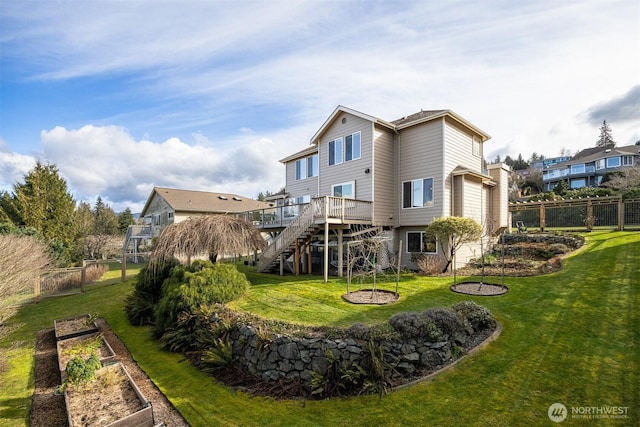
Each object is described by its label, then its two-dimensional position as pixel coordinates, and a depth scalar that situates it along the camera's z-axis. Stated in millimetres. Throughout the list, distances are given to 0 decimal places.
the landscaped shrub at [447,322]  6582
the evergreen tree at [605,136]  64250
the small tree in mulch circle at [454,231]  12141
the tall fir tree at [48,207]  21297
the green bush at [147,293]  11430
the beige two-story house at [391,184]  14180
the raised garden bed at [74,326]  10062
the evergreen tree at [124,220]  43625
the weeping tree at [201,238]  11570
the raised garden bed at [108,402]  5410
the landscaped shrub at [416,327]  6332
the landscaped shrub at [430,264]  13211
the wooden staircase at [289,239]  13516
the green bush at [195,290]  9297
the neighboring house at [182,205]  29391
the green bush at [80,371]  6602
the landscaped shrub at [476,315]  7168
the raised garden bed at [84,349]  8016
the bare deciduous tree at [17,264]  9016
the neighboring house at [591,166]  39688
